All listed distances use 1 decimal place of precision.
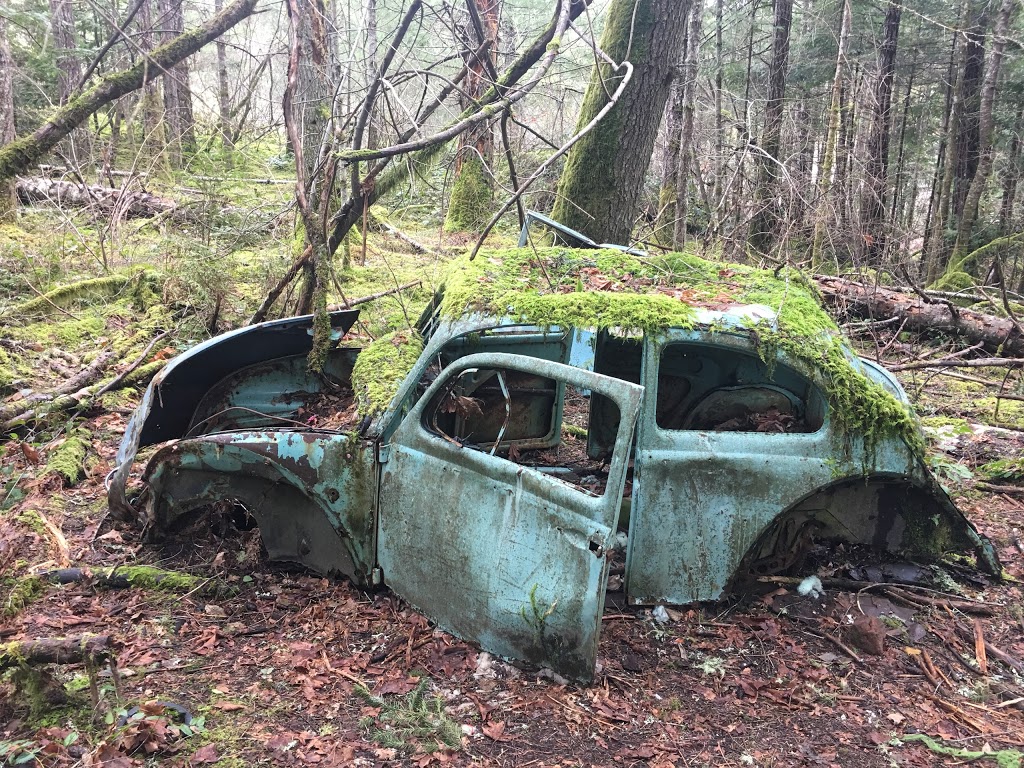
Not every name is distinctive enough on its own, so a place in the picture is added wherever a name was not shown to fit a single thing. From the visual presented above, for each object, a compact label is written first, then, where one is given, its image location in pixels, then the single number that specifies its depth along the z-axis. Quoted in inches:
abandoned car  117.0
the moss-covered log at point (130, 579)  142.3
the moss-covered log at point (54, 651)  103.4
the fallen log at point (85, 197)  350.3
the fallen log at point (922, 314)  305.9
